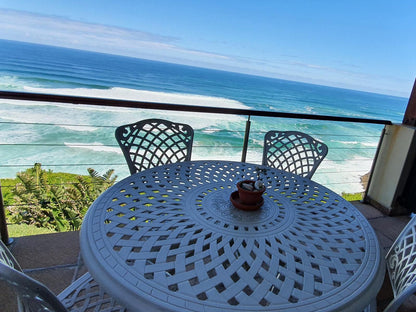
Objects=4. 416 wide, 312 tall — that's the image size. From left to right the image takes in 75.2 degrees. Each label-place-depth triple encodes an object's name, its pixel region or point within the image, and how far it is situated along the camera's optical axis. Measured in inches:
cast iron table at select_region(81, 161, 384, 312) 26.8
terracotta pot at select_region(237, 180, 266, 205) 43.5
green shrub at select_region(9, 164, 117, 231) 196.4
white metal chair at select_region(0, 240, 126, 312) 18.5
